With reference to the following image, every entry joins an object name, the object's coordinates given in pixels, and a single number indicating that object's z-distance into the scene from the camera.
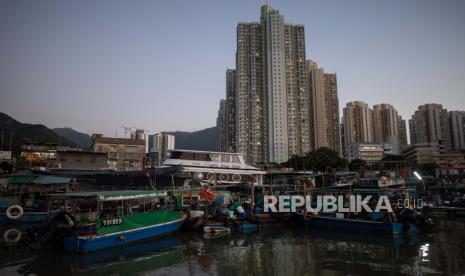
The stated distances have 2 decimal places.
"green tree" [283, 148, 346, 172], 65.44
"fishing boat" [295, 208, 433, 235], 20.58
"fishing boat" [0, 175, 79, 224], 26.44
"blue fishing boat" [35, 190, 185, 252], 15.88
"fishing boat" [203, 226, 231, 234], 21.92
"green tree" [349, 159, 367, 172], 75.78
